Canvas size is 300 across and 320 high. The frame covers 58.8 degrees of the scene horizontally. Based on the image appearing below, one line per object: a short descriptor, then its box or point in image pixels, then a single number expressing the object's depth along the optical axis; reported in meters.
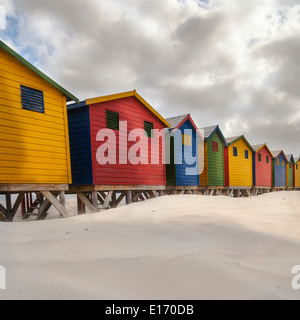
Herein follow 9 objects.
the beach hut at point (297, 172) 40.00
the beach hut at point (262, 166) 25.94
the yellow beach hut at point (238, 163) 20.94
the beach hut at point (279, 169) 31.82
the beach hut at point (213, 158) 17.91
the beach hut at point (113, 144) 10.01
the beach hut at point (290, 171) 36.65
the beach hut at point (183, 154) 15.11
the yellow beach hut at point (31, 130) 7.47
